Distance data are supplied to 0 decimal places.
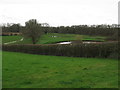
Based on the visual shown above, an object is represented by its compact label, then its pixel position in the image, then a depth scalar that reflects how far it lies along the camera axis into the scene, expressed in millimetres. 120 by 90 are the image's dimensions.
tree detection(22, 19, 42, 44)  63453
